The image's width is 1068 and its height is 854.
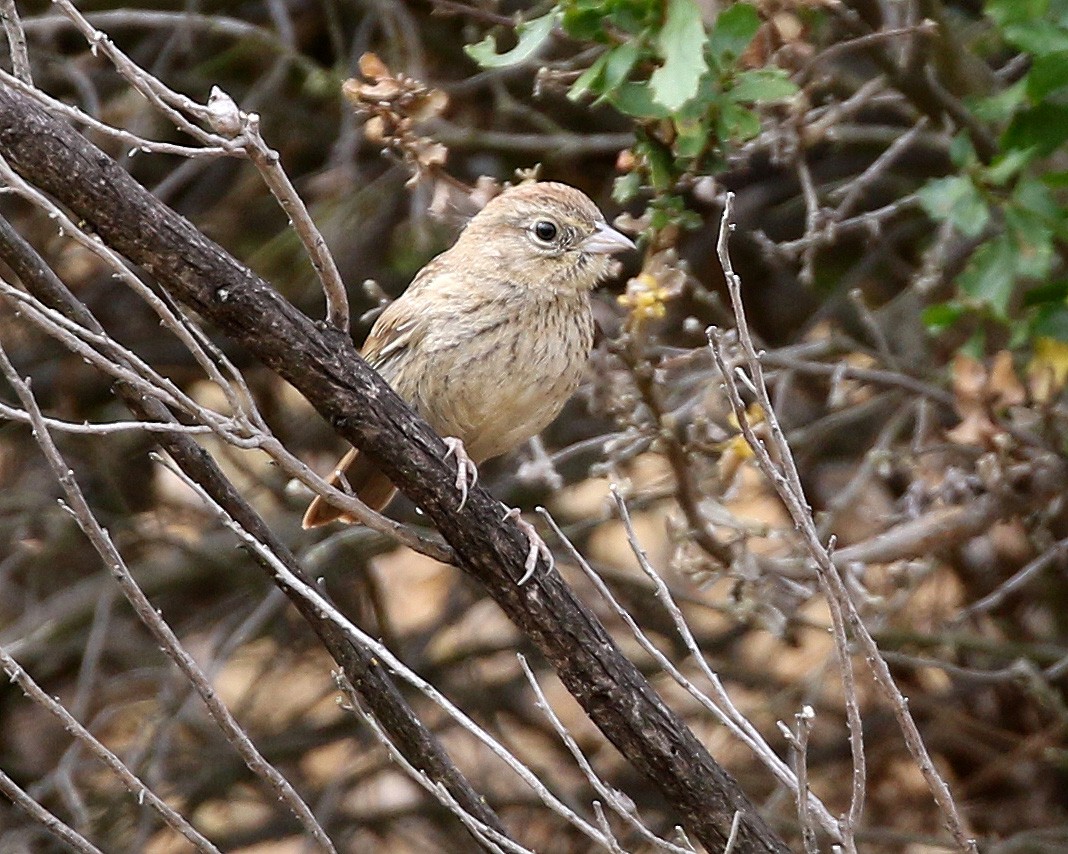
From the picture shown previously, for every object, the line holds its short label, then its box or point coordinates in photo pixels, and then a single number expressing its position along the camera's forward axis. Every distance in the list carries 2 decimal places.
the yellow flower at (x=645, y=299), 7.08
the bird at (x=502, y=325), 7.50
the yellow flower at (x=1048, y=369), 8.24
